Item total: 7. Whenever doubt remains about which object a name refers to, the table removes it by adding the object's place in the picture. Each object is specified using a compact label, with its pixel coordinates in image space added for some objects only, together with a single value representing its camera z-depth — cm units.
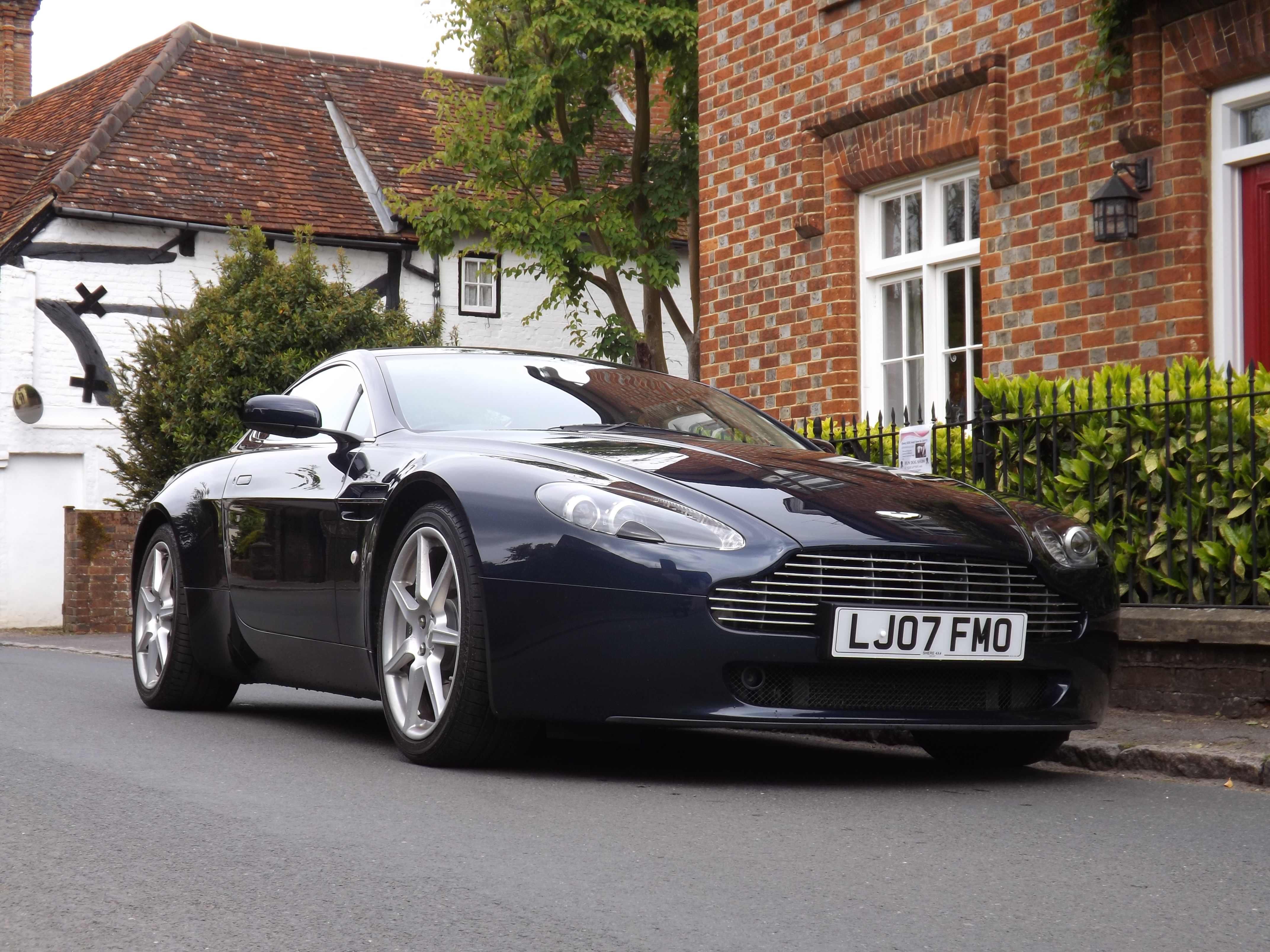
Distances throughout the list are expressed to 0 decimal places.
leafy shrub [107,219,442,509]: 1717
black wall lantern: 923
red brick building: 899
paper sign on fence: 708
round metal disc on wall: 2489
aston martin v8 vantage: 467
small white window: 2861
